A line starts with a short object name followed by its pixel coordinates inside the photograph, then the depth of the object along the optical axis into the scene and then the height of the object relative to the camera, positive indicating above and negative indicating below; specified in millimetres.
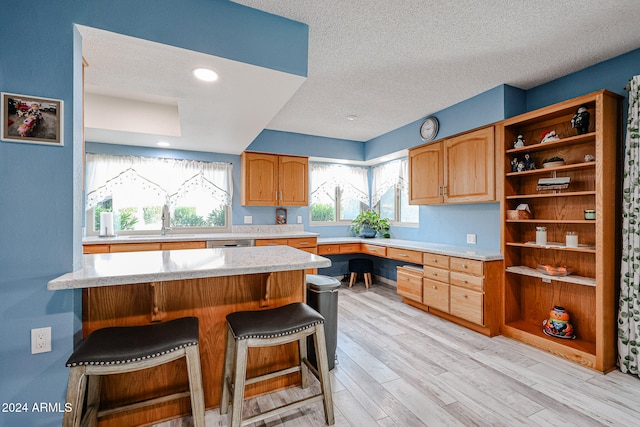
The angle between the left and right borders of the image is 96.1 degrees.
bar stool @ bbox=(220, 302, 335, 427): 1441 -658
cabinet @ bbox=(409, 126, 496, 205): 3115 +533
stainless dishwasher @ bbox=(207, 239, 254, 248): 3818 -382
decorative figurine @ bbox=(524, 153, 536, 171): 2854 +496
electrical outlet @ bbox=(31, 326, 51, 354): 1388 -602
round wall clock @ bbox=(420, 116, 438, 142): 3723 +1131
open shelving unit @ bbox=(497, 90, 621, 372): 2260 -178
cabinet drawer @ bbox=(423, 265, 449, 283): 3293 -712
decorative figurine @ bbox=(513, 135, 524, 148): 2904 +717
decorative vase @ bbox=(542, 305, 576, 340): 2600 -1028
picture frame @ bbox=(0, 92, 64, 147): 1363 +469
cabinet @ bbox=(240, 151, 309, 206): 4328 +541
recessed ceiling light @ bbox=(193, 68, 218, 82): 1920 +968
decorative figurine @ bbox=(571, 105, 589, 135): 2432 +789
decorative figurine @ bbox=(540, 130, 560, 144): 2648 +712
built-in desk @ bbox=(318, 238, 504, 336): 2916 -773
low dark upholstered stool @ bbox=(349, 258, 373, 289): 4830 -925
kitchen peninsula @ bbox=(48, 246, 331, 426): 1537 -514
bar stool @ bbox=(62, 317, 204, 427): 1181 -610
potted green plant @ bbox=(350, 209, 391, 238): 4988 -176
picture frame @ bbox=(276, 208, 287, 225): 4773 -24
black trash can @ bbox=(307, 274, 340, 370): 2312 -745
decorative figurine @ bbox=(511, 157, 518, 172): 2937 +496
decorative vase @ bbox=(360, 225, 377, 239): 5001 -314
